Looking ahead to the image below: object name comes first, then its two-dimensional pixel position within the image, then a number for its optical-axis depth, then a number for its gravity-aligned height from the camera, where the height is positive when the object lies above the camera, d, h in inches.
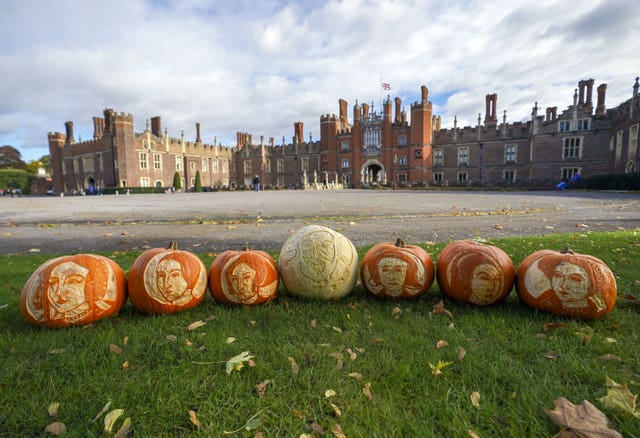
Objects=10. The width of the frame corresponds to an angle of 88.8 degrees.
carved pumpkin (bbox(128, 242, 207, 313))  106.1 -30.9
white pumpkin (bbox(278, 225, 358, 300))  116.6 -28.2
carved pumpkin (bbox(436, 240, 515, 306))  108.8 -29.6
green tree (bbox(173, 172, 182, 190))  2049.7 +46.5
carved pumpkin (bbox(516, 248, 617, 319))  97.3 -30.1
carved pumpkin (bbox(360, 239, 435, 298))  115.8 -30.4
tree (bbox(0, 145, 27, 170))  3040.8 +289.1
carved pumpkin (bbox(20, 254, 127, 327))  96.0 -31.4
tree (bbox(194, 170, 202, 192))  2064.6 +21.3
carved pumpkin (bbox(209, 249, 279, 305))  113.0 -31.8
